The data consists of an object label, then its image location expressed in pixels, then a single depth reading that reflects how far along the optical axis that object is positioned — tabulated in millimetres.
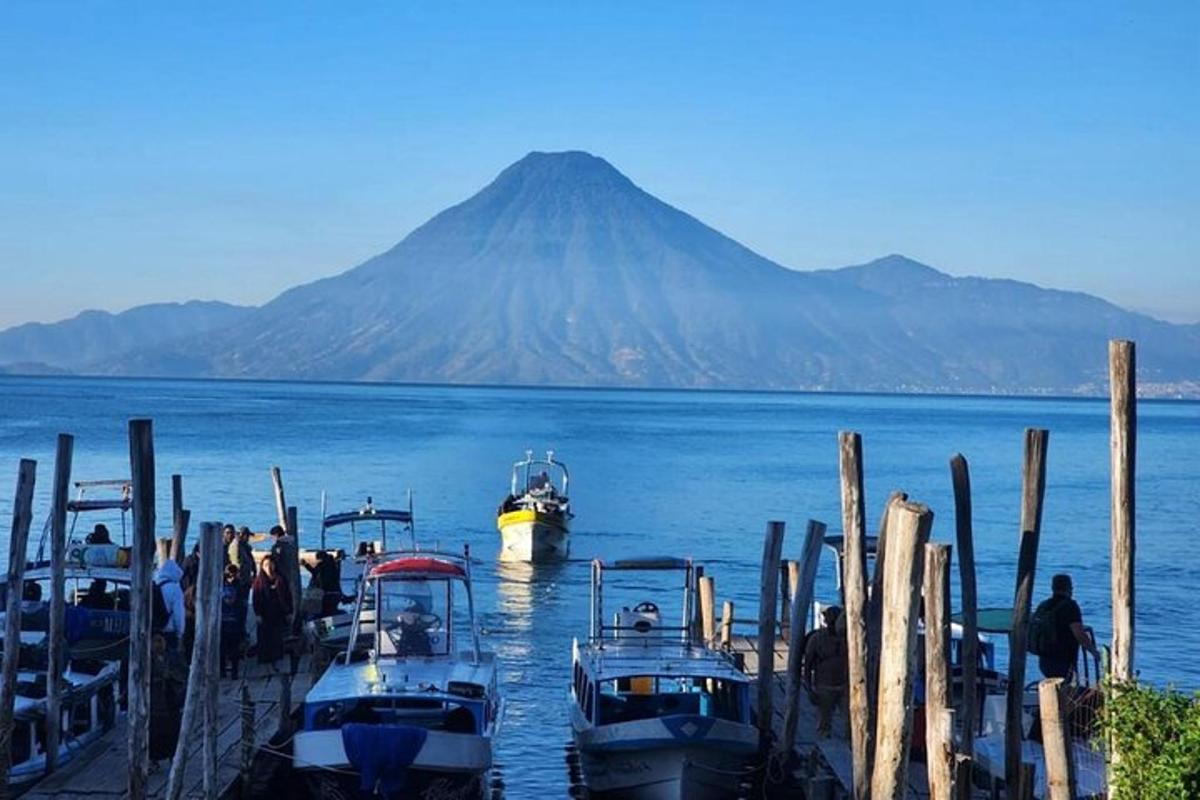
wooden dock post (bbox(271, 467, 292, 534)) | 36106
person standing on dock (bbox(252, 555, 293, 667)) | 25367
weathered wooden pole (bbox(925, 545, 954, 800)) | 15008
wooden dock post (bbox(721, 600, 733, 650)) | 28400
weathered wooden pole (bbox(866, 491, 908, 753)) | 18016
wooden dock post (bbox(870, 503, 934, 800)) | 14922
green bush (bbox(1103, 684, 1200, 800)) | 12461
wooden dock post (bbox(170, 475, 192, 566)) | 28609
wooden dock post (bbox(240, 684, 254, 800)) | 19156
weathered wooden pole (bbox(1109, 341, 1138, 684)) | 15719
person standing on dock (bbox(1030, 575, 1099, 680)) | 19531
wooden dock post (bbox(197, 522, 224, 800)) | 17578
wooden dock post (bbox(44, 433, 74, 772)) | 18750
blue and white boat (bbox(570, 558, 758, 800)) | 19906
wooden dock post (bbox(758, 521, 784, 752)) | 22203
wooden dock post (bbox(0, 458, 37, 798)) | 17438
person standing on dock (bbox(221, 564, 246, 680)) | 24828
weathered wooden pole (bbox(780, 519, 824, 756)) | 21344
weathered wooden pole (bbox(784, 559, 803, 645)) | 29141
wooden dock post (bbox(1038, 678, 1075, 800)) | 14258
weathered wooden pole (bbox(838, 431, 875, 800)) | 16969
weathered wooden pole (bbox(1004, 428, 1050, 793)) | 17375
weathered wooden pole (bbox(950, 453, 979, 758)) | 18391
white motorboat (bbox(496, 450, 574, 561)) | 51531
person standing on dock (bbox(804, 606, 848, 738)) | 21797
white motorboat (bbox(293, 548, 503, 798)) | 18141
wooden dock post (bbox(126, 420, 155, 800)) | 16828
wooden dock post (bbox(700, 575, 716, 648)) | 29016
